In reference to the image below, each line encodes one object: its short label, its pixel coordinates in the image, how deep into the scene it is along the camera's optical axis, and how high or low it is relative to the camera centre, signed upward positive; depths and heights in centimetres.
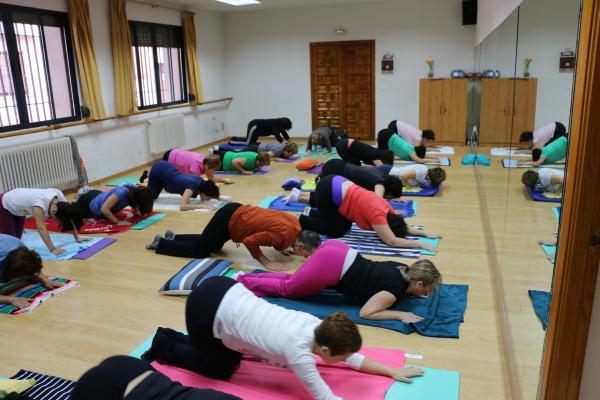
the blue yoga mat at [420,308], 296 -142
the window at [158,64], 813 +51
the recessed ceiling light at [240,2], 877 +157
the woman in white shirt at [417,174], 596 -108
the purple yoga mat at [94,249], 428 -136
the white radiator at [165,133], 829 -69
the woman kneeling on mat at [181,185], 544 -103
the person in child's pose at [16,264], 337 -112
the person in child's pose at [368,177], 518 -96
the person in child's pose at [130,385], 169 -100
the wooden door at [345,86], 1002 +3
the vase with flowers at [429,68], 955 +31
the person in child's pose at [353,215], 417 -110
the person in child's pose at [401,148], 746 -94
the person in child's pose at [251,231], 384 -110
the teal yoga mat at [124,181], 703 -123
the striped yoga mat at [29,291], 340 -140
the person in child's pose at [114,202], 500 -109
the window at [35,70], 581 +34
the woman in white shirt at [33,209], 418 -95
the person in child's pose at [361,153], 653 -88
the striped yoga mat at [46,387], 244 -146
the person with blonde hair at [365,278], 297 -117
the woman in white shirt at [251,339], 207 -108
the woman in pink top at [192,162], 634 -90
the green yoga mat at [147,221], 504 -132
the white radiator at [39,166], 567 -82
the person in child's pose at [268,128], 904 -69
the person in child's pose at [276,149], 828 -99
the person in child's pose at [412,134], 788 -78
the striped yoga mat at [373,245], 412 -137
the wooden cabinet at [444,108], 912 -45
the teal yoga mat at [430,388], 235 -146
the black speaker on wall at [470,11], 887 +127
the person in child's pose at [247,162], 735 -105
